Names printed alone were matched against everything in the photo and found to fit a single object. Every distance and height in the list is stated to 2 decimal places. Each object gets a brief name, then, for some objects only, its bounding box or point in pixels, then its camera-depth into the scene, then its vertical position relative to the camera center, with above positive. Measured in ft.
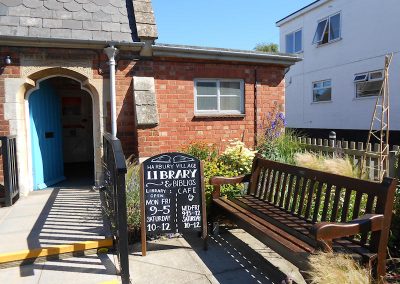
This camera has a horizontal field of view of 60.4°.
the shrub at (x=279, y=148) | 24.76 -1.83
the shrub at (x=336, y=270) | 7.99 -3.54
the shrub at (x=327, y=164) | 20.35 -2.57
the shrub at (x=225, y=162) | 17.39 -2.22
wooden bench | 9.15 -3.24
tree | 116.98 +26.62
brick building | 21.06 +3.11
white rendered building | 40.42 +8.14
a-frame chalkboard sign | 13.42 -2.81
